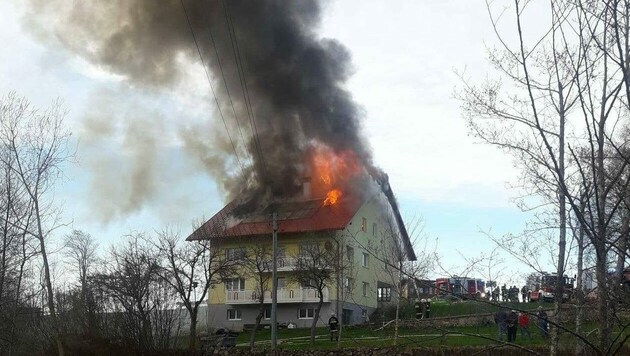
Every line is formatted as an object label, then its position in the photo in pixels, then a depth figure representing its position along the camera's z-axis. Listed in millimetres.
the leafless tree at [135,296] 28141
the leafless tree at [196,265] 41125
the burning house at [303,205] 44969
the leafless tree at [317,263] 43688
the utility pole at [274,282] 32188
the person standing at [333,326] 41875
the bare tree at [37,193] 31344
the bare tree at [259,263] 46875
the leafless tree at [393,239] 30031
